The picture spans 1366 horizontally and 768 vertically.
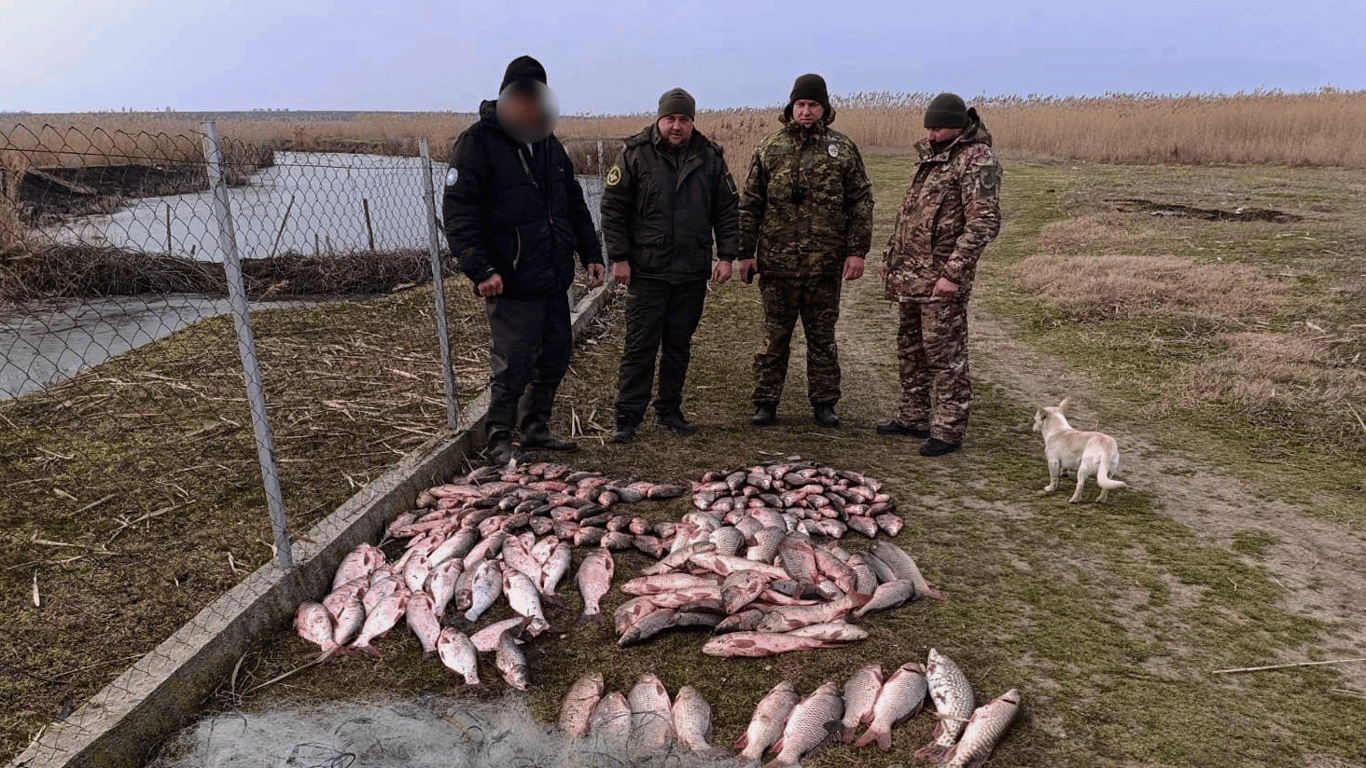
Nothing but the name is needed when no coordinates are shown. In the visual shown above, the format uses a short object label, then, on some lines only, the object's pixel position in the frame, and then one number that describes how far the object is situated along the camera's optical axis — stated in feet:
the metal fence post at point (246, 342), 10.34
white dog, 14.56
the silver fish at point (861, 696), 9.54
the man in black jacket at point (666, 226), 17.38
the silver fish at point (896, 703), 9.29
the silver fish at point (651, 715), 9.30
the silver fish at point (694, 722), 9.20
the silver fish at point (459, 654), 10.64
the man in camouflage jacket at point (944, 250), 16.14
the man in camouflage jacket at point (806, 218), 17.78
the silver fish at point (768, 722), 9.20
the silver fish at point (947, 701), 9.09
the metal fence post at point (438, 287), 16.78
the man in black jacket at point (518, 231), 15.47
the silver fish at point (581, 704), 9.57
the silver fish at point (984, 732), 8.81
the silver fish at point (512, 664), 10.44
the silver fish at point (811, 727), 9.08
